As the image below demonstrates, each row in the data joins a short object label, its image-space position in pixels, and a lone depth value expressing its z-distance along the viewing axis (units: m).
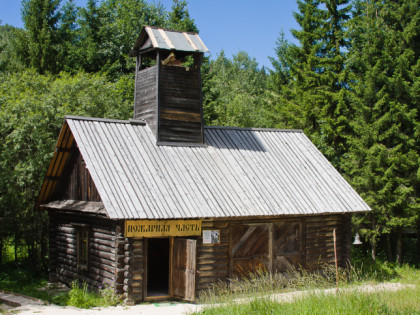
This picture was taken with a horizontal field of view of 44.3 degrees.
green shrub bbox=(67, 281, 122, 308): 13.40
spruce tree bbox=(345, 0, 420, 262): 21.53
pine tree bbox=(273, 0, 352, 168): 25.75
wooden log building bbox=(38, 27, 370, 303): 14.23
